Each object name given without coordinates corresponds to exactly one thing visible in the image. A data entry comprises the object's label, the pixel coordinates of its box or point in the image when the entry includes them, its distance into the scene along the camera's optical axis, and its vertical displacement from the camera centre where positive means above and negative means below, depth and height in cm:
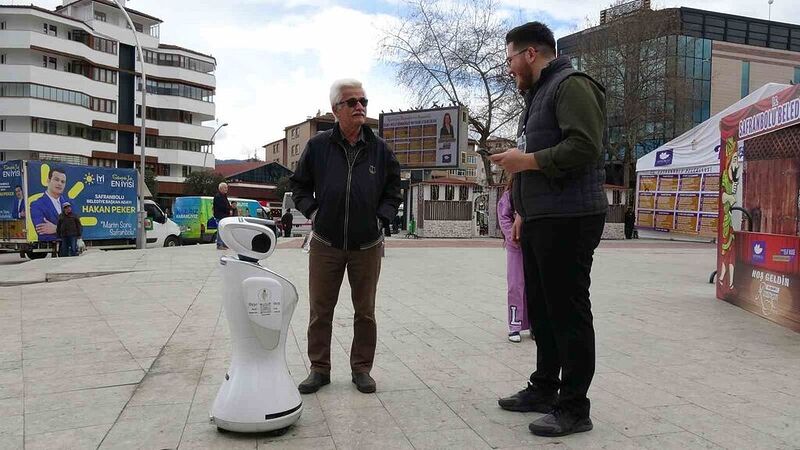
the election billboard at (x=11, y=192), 1515 +0
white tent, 1944 +80
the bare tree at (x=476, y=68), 3325 +777
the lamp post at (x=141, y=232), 1744 -112
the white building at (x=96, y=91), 4412 +879
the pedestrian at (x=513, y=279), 517 -68
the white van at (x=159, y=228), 1986 -116
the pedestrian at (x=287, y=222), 2725 -113
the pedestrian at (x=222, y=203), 1368 -15
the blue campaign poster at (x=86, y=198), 1536 -13
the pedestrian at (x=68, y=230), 1499 -95
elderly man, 348 -8
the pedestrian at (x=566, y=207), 279 -2
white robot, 282 -72
